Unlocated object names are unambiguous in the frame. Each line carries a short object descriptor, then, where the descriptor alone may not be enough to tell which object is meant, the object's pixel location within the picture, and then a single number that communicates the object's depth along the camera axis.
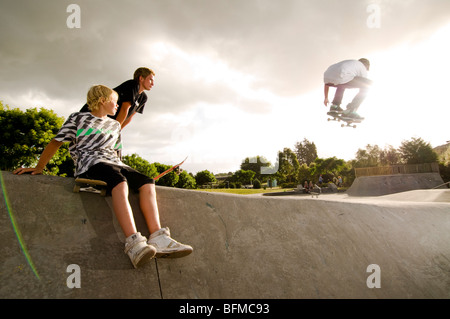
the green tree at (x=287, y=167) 56.56
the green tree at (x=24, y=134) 20.36
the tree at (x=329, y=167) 46.44
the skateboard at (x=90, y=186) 2.10
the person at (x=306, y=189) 26.40
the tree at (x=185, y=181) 56.52
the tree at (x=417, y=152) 34.41
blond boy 1.86
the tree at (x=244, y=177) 74.62
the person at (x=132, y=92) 3.38
